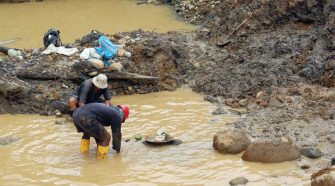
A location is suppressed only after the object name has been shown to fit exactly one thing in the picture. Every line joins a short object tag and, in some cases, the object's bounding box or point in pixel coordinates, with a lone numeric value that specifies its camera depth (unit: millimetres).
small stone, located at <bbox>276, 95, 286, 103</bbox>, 18234
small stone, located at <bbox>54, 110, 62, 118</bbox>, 18687
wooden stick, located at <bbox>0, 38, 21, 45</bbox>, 28612
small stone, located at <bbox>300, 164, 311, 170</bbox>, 13469
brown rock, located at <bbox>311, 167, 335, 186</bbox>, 11648
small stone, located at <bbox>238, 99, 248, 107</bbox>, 18750
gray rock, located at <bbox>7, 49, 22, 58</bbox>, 22491
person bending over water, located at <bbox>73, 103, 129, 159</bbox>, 14531
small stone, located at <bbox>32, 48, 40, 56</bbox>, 22047
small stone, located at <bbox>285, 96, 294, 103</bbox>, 18180
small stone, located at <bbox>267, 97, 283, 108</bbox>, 18072
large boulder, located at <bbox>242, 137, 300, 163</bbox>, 13930
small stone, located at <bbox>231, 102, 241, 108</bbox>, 18734
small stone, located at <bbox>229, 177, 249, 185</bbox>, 12859
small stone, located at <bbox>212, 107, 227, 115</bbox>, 18234
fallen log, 20266
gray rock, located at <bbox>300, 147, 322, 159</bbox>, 14023
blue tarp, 21120
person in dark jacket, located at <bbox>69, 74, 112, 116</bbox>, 14664
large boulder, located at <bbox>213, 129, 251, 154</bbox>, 14703
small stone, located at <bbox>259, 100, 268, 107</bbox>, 18344
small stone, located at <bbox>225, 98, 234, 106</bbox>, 18992
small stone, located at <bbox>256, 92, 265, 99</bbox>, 19056
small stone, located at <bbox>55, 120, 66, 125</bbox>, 17989
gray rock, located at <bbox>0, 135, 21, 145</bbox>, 16375
